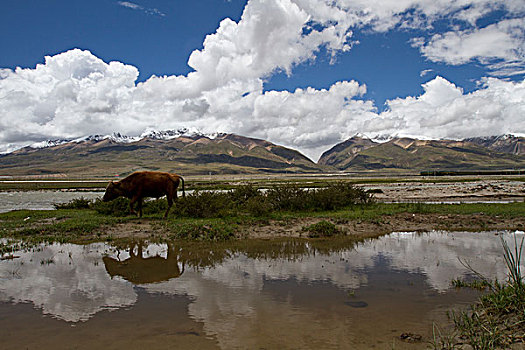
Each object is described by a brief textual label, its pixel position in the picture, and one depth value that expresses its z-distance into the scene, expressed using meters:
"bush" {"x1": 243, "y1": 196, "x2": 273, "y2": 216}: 18.94
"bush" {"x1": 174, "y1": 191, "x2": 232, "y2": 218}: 19.44
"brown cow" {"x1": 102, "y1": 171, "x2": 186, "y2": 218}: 18.89
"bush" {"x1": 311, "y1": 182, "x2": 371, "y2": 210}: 22.94
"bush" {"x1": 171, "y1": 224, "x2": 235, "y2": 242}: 14.23
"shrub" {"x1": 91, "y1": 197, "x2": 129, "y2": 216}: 21.45
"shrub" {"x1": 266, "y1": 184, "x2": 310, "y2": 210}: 22.75
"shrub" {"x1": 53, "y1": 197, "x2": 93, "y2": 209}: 27.41
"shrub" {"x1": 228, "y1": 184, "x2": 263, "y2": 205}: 23.04
